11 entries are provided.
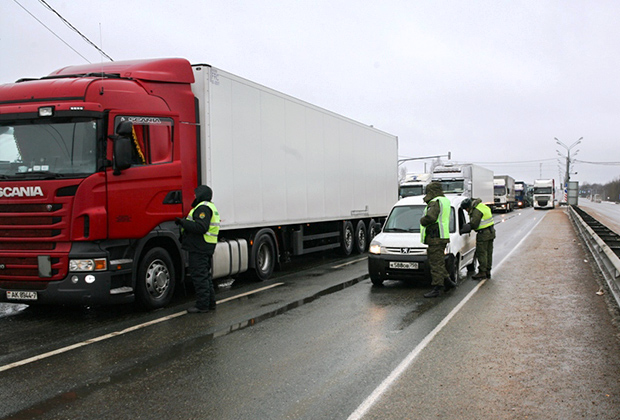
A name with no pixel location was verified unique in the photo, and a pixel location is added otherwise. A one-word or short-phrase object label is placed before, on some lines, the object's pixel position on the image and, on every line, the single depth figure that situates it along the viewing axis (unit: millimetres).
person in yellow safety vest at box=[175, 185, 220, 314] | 7496
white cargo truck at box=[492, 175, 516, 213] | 48375
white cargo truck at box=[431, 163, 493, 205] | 32178
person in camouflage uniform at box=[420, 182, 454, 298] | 8641
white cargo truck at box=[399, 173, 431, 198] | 29886
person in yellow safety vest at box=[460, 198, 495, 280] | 10484
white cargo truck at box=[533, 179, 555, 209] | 56375
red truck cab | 6754
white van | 9188
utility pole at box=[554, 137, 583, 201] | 65412
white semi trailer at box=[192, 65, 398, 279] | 9055
